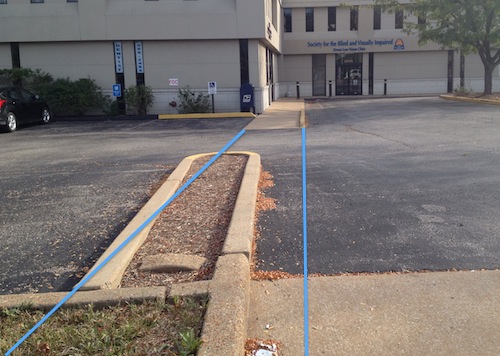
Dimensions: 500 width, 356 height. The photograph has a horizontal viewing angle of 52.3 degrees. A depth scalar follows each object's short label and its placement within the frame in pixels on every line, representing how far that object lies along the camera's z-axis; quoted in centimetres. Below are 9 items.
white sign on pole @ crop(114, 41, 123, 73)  2283
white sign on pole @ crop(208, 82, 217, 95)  2206
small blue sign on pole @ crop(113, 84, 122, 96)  2261
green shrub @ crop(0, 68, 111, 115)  2223
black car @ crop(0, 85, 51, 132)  1780
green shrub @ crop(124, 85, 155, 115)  2250
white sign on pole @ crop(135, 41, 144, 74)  2277
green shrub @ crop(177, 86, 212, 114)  2260
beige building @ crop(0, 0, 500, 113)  2219
